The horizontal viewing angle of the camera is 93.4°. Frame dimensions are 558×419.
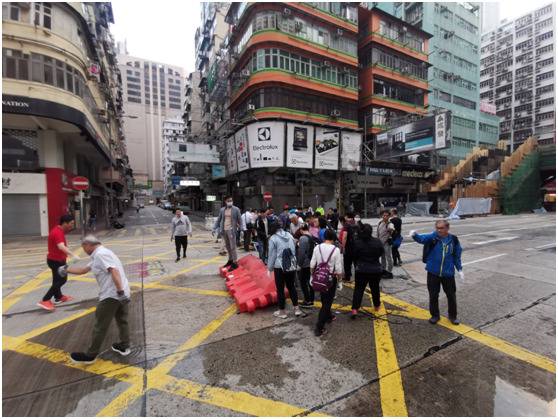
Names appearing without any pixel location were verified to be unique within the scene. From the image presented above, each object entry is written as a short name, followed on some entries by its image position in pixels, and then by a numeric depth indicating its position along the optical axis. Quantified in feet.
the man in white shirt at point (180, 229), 30.47
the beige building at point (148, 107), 326.03
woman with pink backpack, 13.39
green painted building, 126.62
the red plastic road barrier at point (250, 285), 16.71
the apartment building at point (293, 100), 74.69
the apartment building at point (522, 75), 195.00
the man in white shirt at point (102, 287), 11.26
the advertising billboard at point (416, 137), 69.51
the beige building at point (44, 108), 48.85
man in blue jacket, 14.34
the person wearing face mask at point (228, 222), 25.86
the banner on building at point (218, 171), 94.43
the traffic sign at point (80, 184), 42.02
